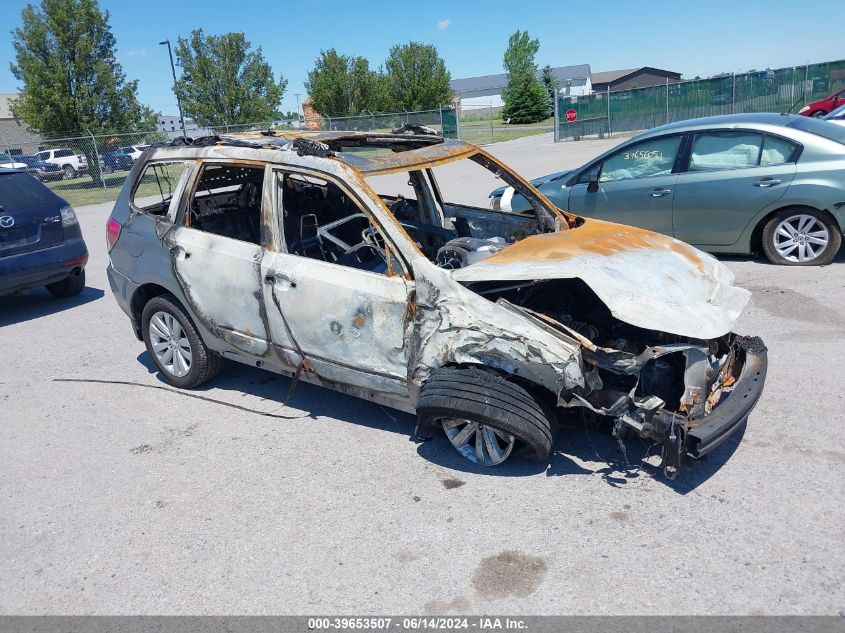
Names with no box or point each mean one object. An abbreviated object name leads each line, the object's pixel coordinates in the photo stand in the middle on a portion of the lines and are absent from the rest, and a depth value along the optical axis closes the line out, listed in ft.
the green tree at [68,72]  82.12
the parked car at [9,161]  78.35
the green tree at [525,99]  169.78
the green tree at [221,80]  108.27
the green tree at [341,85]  150.71
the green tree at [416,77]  174.81
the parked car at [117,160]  83.46
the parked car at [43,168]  87.38
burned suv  11.64
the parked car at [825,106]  64.37
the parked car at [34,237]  24.27
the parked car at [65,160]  84.69
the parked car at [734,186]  22.58
